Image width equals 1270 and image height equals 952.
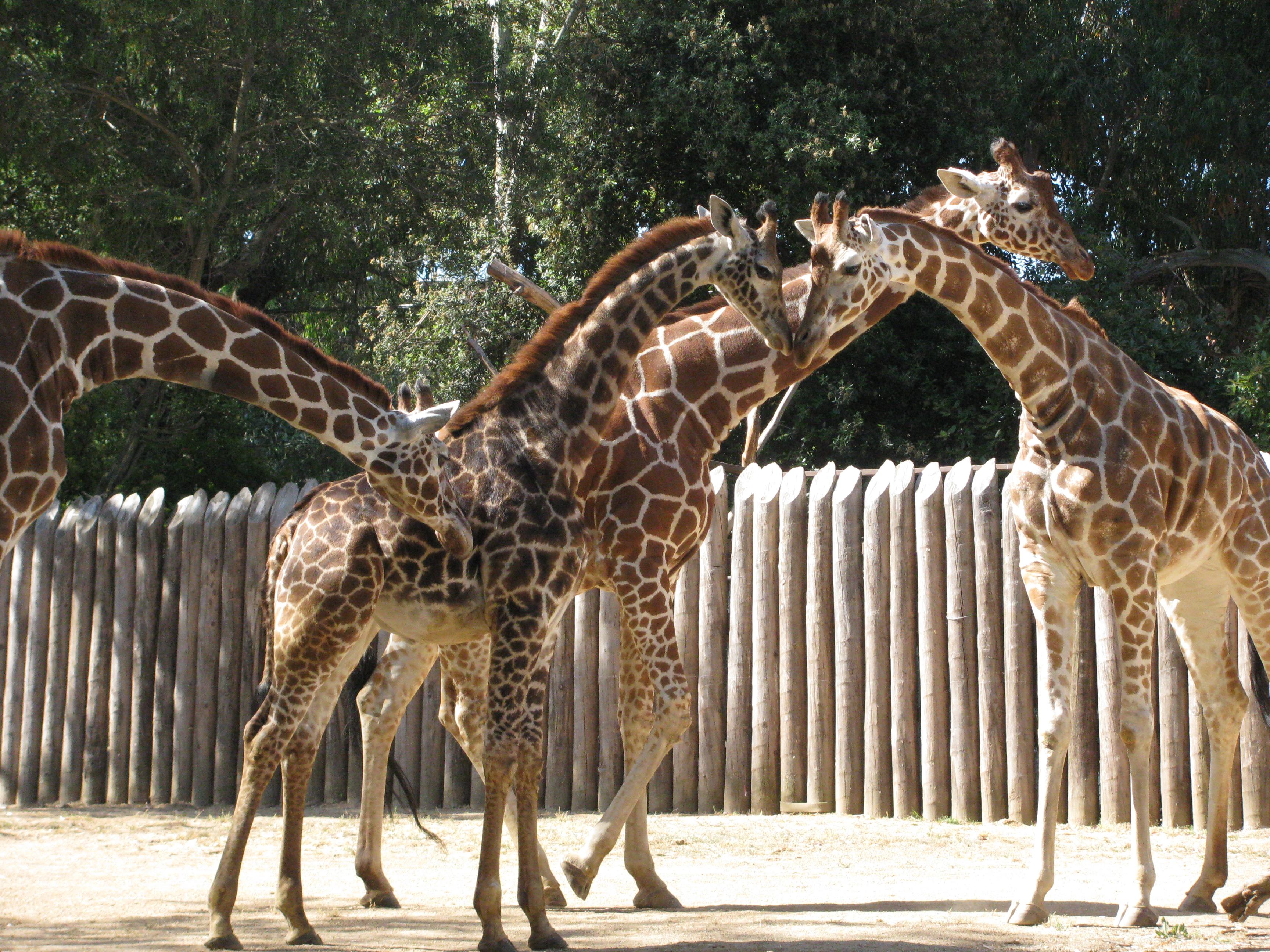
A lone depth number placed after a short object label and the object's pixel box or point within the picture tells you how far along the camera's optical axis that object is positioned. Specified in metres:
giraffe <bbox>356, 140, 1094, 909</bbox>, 11.10
